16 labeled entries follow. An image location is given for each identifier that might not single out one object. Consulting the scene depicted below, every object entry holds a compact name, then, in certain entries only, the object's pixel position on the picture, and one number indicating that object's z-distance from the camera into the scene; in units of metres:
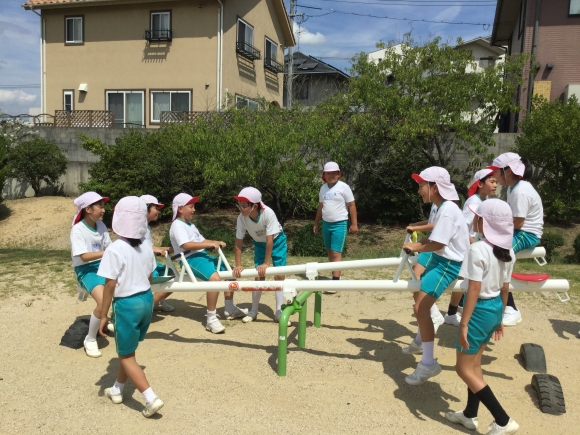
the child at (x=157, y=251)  4.72
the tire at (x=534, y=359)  4.31
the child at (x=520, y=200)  4.48
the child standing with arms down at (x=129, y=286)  3.45
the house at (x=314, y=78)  32.22
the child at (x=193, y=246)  5.02
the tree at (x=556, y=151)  11.14
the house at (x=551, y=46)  15.23
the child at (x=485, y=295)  3.14
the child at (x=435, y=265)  3.91
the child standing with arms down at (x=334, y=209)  6.53
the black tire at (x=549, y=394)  3.61
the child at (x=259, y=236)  5.07
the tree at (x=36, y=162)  16.04
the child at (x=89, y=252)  4.63
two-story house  18.69
